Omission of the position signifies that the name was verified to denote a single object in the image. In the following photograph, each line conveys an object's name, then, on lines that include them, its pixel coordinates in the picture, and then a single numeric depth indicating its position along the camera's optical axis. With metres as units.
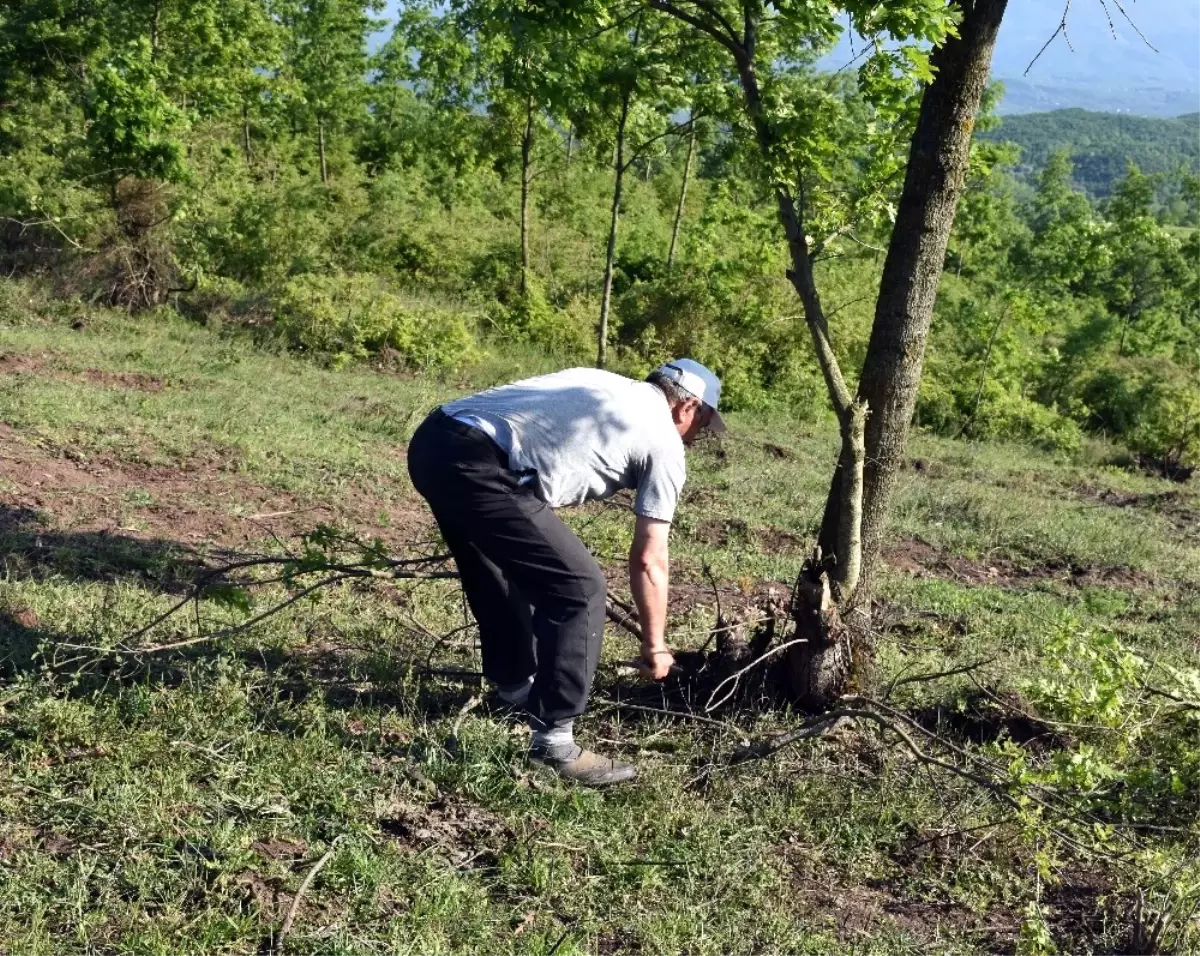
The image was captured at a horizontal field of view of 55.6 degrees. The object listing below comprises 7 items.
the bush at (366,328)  15.31
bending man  3.76
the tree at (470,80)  17.89
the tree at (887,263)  4.49
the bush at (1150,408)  16.52
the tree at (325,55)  23.23
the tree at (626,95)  10.70
